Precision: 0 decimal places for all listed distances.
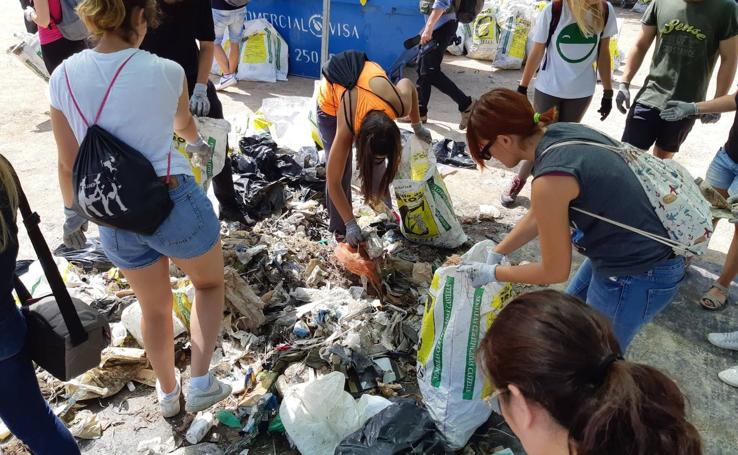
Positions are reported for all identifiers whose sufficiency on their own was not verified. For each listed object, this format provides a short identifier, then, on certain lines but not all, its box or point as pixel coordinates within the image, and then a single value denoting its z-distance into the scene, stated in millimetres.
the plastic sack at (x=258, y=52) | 6559
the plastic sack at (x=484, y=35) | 7641
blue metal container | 6309
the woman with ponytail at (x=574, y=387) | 993
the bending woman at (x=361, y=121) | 2760
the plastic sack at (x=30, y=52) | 4652
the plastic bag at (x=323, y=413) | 2260
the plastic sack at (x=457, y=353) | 2295
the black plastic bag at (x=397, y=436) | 2082
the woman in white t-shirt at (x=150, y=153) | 1753
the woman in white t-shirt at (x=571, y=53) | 3641
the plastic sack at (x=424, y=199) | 3510
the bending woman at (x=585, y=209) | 1743
